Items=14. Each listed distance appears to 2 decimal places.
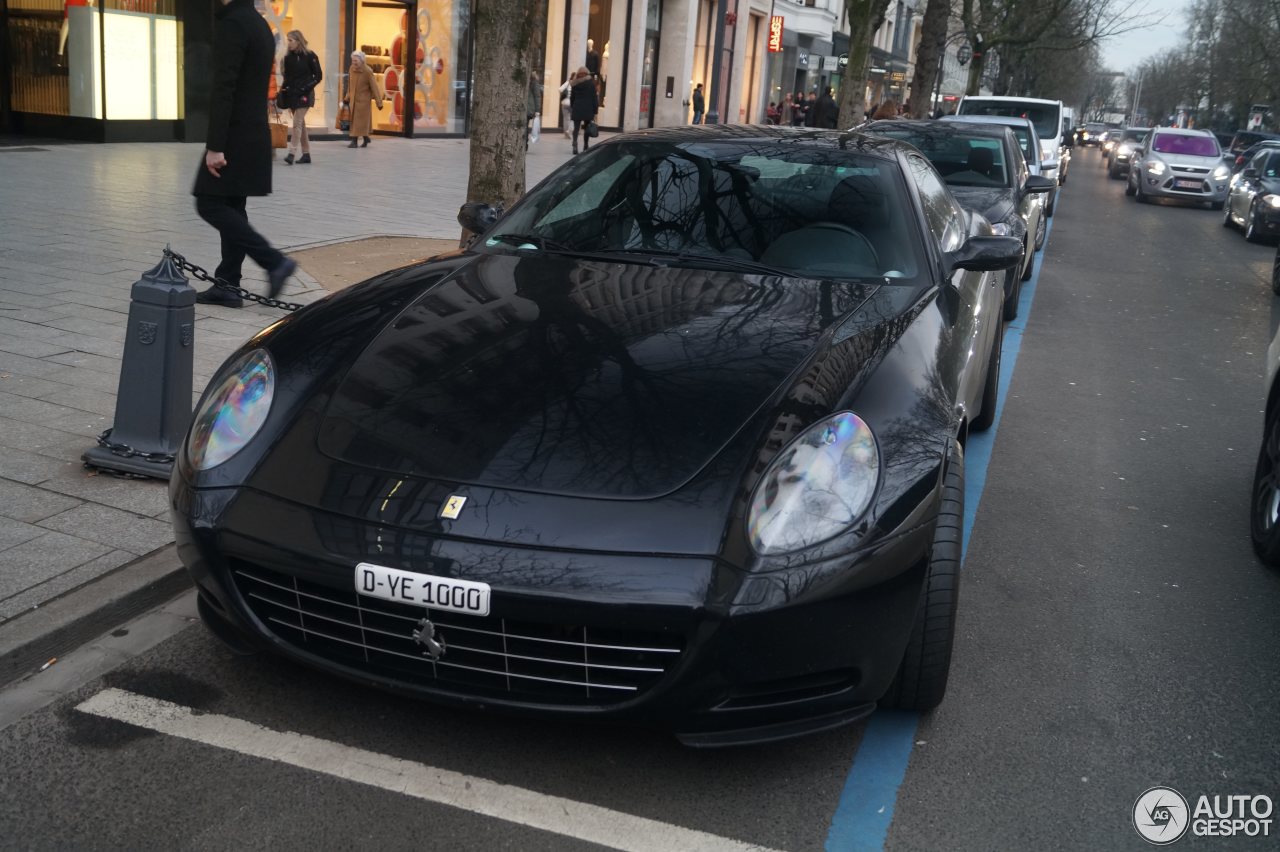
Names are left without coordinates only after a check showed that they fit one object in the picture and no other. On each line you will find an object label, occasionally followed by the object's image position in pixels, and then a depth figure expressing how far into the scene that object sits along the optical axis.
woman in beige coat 20.86
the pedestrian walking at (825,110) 27.86
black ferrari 2.74
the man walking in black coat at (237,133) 7.20
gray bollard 4.67
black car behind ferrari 9.55
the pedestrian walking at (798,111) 38.41
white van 20.59
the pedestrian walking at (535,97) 22.11
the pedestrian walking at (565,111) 28.43
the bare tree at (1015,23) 43.78
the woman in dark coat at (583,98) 24.12
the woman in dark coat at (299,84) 17.50
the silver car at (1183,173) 25.72
